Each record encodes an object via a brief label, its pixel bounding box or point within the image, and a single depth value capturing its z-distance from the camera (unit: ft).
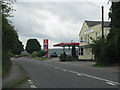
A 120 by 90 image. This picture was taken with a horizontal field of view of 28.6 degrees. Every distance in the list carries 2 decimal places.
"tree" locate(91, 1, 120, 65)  77.26
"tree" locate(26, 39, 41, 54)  433.89
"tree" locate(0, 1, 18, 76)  58.49
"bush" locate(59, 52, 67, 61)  153.17
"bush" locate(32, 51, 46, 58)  273.40
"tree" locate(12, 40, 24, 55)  430.53
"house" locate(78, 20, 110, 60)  159.66
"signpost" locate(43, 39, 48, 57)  224.12
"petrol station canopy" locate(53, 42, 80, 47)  181.06
